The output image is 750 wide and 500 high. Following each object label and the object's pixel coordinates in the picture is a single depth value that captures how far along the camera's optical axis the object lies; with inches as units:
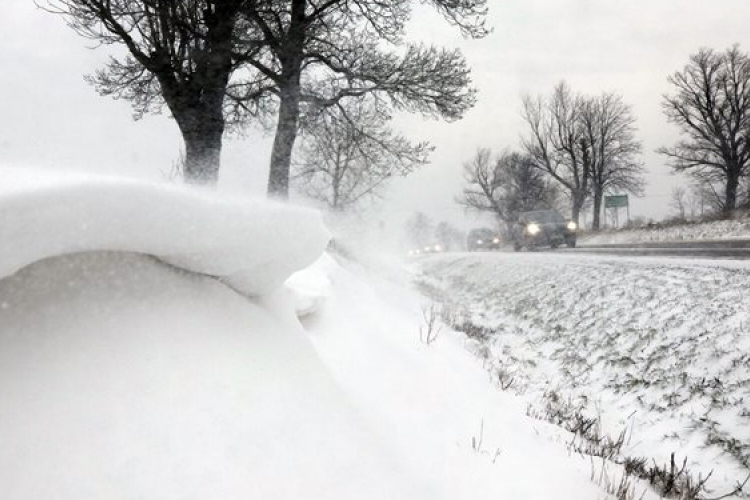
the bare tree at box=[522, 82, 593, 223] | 1473.9
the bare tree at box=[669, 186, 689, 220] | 3749.0
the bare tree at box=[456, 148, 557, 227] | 1815.9
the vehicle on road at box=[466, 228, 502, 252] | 1528.1
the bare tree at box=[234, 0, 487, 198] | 359.9
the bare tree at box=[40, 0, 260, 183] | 300.8
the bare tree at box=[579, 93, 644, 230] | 1476.4
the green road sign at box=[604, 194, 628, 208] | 1454.2
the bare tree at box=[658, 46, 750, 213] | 1139.9
